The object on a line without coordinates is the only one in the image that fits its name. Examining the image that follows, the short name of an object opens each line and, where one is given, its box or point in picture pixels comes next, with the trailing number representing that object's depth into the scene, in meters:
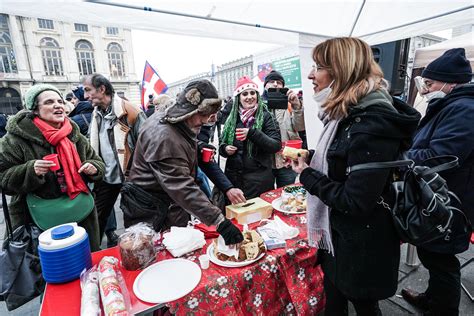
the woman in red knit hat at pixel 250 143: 2.59
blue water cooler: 1.14
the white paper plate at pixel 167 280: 1.11
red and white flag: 6.58
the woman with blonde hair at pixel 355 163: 1.02
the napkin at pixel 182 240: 1.39
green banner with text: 8.05
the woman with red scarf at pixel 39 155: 1.69
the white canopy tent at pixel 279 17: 2.08
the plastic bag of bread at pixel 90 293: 0.97
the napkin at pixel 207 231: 1.61
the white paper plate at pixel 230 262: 1.28
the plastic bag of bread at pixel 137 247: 1.27
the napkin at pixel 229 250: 1.33
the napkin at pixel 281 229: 1.55
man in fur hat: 1.41
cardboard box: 1.74
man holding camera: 2.98
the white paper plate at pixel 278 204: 1.93
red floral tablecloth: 1.16
